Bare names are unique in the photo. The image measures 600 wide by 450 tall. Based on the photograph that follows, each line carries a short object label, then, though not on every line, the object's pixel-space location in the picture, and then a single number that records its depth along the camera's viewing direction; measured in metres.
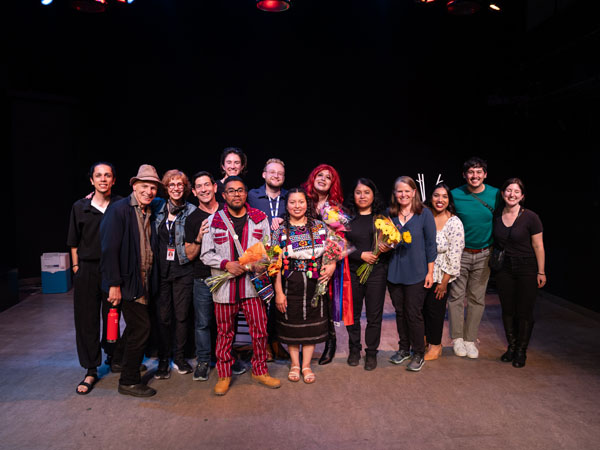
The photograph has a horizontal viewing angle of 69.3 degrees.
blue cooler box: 6.24
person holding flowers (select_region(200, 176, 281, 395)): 3.12
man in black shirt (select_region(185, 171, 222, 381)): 3.28
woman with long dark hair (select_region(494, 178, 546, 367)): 3.62
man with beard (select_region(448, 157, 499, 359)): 3.81
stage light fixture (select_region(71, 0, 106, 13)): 4.48
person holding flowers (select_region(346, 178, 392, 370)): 3.52
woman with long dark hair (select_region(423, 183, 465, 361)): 3.70
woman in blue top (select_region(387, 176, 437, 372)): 3.54
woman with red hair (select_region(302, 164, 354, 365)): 3.57
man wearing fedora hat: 2.95
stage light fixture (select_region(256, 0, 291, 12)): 4.24
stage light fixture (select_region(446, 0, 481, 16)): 4.50
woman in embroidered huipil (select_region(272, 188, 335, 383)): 3.26
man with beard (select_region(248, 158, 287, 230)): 3.77
